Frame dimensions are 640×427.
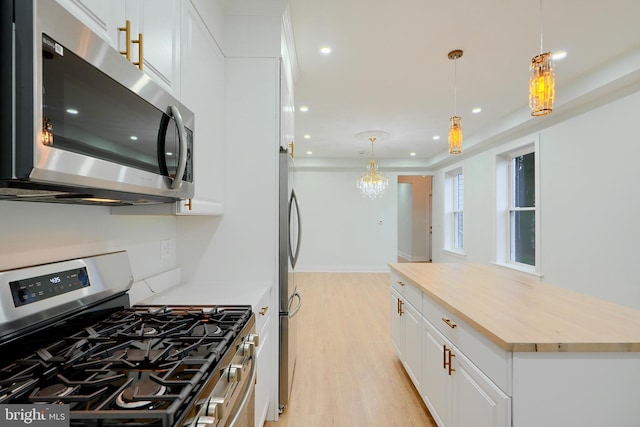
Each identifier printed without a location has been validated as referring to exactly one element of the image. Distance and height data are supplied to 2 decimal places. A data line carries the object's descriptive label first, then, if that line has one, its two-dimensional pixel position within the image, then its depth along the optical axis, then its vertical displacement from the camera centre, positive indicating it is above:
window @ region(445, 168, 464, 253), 6.61 +0.11
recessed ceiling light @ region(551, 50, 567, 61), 2.58 +1.36
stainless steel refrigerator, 2.02 -0.33
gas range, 0.65 -0.40
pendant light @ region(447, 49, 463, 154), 2.51 +0.67
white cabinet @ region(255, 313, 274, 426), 1.65 -0.91
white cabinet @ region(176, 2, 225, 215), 1.45 +0.58
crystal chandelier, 5.78 +0.62
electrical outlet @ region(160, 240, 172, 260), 1.78 -0.20
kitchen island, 1.12 -0.56
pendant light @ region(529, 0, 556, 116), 1.68 +0.72
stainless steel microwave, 0.60 +0.24
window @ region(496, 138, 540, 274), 4.16 +0.11
